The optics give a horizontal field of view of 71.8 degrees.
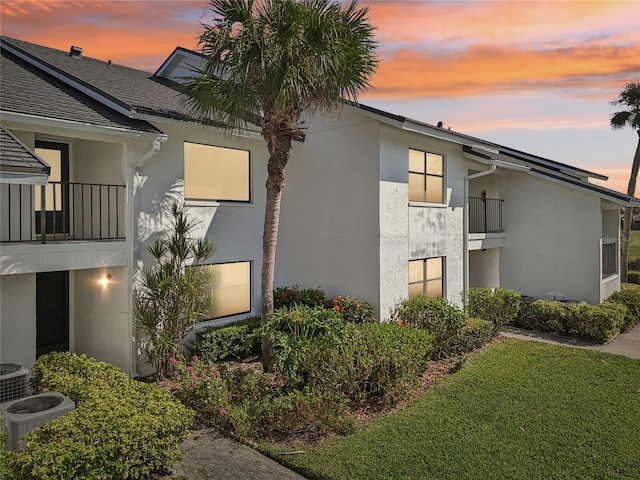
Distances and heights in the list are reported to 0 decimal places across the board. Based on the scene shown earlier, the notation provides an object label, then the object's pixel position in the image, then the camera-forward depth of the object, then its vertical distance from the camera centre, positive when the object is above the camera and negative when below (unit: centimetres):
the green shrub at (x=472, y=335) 1188 -265
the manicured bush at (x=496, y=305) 1343 -198
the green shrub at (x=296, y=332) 874 -202
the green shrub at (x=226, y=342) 1062 -250
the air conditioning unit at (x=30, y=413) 624 -251
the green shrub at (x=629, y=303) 1556 -231
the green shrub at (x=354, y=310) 1184 -186
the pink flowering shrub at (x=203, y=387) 807 -275
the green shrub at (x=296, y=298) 1229 -160
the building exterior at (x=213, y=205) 916 +97
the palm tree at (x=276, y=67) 924 +375
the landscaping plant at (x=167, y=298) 966 -129
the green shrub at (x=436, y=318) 1133 -203
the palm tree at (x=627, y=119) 2245 +631
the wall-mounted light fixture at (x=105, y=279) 1013 -88
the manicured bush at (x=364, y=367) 833 -243
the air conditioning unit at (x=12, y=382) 776 -251
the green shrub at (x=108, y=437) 530 -254
